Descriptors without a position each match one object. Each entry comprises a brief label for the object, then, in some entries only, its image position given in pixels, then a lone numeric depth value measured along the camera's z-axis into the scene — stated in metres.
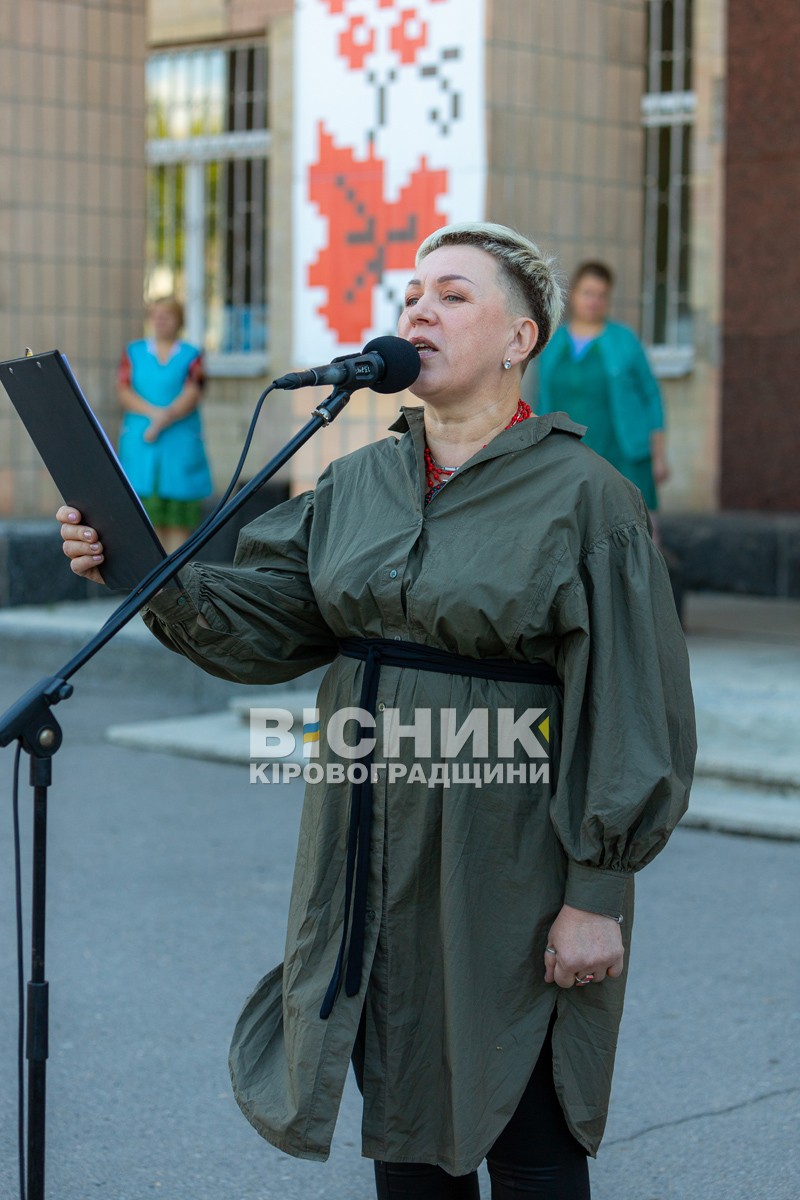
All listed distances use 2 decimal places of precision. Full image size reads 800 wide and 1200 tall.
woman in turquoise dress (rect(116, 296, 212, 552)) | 18.50
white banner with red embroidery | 14.49
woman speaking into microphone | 4.83
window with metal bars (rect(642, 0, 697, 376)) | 25.03
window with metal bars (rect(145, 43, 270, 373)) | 29.18
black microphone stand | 4.60
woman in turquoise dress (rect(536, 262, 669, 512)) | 15.31
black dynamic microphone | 4.64
